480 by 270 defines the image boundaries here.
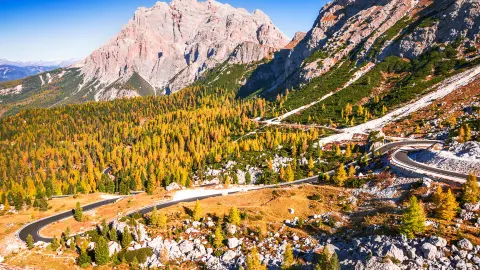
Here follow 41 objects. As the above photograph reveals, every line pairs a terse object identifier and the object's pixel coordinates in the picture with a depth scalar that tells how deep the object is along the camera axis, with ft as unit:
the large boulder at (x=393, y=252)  147.23
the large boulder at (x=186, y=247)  203.29
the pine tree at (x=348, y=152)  407.46
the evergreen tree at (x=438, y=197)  181.23
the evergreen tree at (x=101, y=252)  195.93
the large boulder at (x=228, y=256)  188.24
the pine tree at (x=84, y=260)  195.91
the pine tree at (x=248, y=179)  418.53
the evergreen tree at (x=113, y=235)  217.56
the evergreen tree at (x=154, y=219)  231.09
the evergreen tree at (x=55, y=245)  213.25
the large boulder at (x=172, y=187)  388.37
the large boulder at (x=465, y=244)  140.36
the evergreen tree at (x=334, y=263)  142.90
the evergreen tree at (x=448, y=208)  165.58
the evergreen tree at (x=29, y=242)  218.38
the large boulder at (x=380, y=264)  140.99
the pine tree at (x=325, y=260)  146.47
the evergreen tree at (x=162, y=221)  229.86
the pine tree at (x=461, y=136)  284.24
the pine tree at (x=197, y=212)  239.30
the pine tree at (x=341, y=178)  281.13
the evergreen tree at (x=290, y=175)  383.04
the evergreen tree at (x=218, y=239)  200.03
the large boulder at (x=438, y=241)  146.06
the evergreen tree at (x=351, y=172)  305.43
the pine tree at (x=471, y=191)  172.86
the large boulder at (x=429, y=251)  142.41
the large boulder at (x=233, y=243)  200.44
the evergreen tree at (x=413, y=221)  155.94
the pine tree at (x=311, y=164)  399.38
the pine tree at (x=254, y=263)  164.66
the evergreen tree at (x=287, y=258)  163.02
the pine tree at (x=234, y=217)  222.69
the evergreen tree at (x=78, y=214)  269.44
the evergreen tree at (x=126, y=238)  211.41
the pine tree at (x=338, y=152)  420.77
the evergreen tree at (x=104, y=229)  219.82
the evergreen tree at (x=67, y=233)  228.59
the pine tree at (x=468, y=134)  291.09
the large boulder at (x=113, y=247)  205.79
